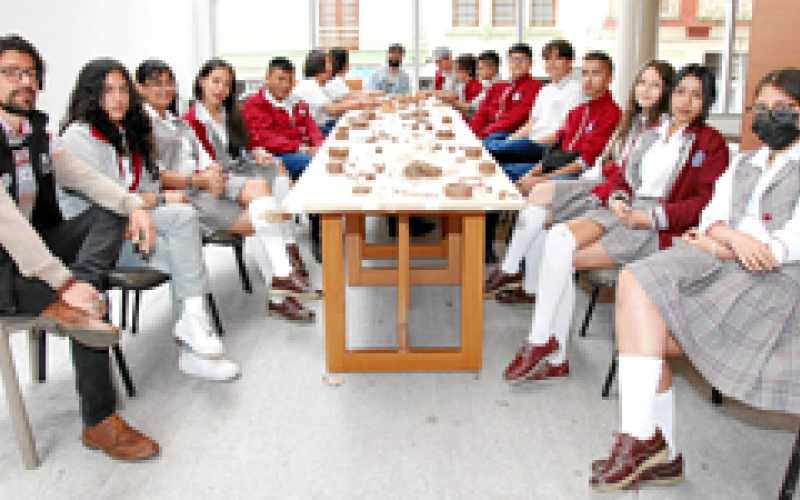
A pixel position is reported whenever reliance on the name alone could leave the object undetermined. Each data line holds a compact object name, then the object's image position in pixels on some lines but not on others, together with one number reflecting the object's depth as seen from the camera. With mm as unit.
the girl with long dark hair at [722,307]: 1657
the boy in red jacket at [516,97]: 4891
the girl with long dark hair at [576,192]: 2592
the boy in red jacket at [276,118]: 4023
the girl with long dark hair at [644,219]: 2299
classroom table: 2186
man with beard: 1823
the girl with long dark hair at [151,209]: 2398
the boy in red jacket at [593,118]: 3357
